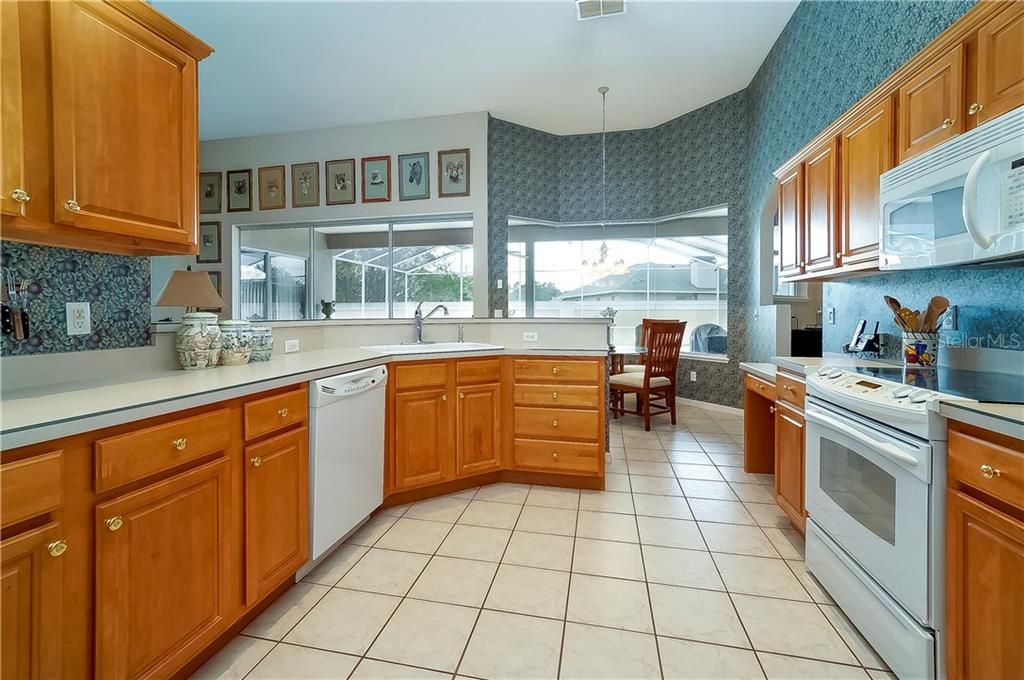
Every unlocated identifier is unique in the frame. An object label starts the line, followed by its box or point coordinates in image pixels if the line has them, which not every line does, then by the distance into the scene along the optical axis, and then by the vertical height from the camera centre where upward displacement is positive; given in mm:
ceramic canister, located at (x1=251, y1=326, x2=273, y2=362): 2098 -42
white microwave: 1262 +435
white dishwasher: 1876 -563
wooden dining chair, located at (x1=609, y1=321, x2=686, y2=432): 4359 -403
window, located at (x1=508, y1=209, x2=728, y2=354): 5590 +809
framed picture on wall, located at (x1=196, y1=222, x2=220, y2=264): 5055 +1037
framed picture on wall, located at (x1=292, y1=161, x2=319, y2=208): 4766 +1629
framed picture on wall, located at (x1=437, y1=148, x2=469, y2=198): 4480 +1633
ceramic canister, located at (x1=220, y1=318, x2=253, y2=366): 1939 -39
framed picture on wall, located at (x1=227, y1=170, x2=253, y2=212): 4957 +1631
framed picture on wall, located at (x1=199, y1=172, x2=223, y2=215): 5027 +1615
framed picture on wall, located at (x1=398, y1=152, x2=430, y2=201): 4527 +1623
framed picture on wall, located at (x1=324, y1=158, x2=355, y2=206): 4676 +1628
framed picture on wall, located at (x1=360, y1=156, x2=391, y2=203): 4594 +1625
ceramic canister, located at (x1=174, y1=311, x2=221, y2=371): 1809 -31
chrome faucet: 3400 +70
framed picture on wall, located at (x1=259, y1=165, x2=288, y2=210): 4859 +1628
